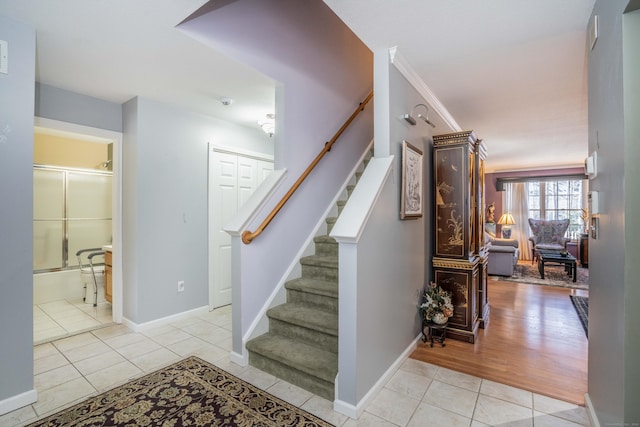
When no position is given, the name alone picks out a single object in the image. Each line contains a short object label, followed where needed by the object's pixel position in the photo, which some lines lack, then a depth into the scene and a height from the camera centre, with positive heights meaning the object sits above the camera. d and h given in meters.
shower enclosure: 4.47 +0.01
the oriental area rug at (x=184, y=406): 1.79 -1.22
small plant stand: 2.82 -1.15
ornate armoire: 2.93 -0.15
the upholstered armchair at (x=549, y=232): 7.33 -0.47
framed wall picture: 2.42 +0.26
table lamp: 8.13 -0.25
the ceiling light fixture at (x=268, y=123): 3.66 +1.11
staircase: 2.10 -0.97
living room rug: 5.40 -1.24
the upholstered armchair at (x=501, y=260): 5.79 -0.89
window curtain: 8.38 +0.11
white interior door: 3.85 +0.13
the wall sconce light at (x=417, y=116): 2.51 +0.90
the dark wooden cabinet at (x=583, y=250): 7.03 -0.86
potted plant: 2.81 -0.87
